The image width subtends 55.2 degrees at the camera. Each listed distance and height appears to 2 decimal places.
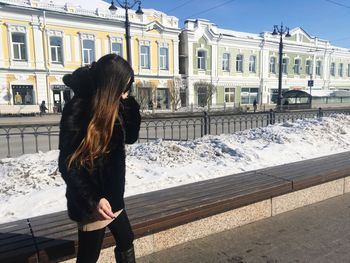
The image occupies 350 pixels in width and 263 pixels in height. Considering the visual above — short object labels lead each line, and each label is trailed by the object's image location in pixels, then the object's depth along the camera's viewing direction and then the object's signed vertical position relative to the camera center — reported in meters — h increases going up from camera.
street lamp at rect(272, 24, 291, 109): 29.20 +5.25
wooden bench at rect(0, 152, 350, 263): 2.59 -1.13
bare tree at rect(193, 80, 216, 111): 37.19 +0.49
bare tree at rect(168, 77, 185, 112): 33.94 +0.52
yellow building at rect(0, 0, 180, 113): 27.47 +4.81
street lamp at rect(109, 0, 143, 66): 19.59 +5.24
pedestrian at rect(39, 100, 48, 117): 27.63 -0.85
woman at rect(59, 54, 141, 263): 1.88 -0.29
